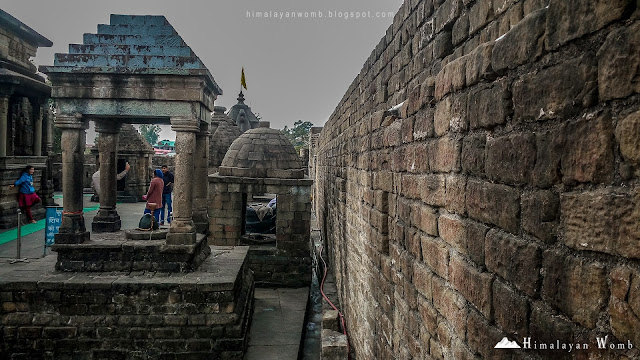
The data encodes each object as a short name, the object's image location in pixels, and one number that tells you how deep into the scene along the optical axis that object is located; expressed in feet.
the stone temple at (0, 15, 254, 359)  20.12
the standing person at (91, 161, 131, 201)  38.91
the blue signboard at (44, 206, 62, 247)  24.95
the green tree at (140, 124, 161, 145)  268.62
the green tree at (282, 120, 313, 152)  208.58
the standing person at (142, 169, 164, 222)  28.17
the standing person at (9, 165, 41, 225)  39.19
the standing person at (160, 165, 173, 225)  37.27
